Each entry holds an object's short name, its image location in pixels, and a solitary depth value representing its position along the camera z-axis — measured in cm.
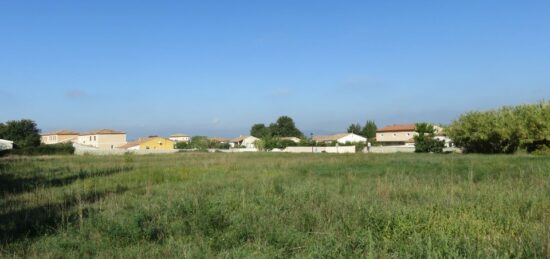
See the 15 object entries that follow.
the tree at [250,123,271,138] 13427
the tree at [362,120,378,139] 11962
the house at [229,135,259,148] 11850
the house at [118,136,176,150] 10838
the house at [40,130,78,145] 12825
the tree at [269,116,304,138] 13138
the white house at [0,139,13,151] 5424
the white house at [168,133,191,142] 16075
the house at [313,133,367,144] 11206
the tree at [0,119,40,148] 7899
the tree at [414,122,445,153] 5066
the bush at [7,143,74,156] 5619
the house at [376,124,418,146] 10044
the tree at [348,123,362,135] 12912
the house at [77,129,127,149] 11819
